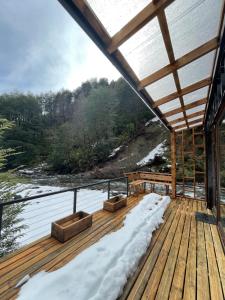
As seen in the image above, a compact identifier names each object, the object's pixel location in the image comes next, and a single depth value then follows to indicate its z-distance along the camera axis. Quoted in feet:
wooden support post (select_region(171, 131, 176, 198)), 15.90
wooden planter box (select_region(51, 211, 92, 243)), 7.30
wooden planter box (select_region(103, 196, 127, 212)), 11.42
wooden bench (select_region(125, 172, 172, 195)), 17.76
